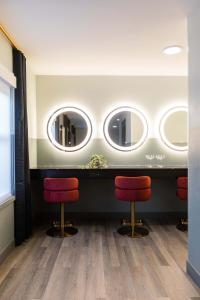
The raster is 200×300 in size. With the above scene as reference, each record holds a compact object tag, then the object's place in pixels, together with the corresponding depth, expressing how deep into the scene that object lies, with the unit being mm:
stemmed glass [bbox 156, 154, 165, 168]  4685
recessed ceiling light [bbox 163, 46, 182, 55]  3300
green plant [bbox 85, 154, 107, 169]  4344
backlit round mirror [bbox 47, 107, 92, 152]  4684
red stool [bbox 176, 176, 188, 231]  3902
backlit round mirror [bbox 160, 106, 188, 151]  4727
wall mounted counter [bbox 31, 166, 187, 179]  4004
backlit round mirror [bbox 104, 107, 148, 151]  4695
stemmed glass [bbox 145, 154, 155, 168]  4695
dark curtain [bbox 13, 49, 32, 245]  3297
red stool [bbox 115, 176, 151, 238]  3594
